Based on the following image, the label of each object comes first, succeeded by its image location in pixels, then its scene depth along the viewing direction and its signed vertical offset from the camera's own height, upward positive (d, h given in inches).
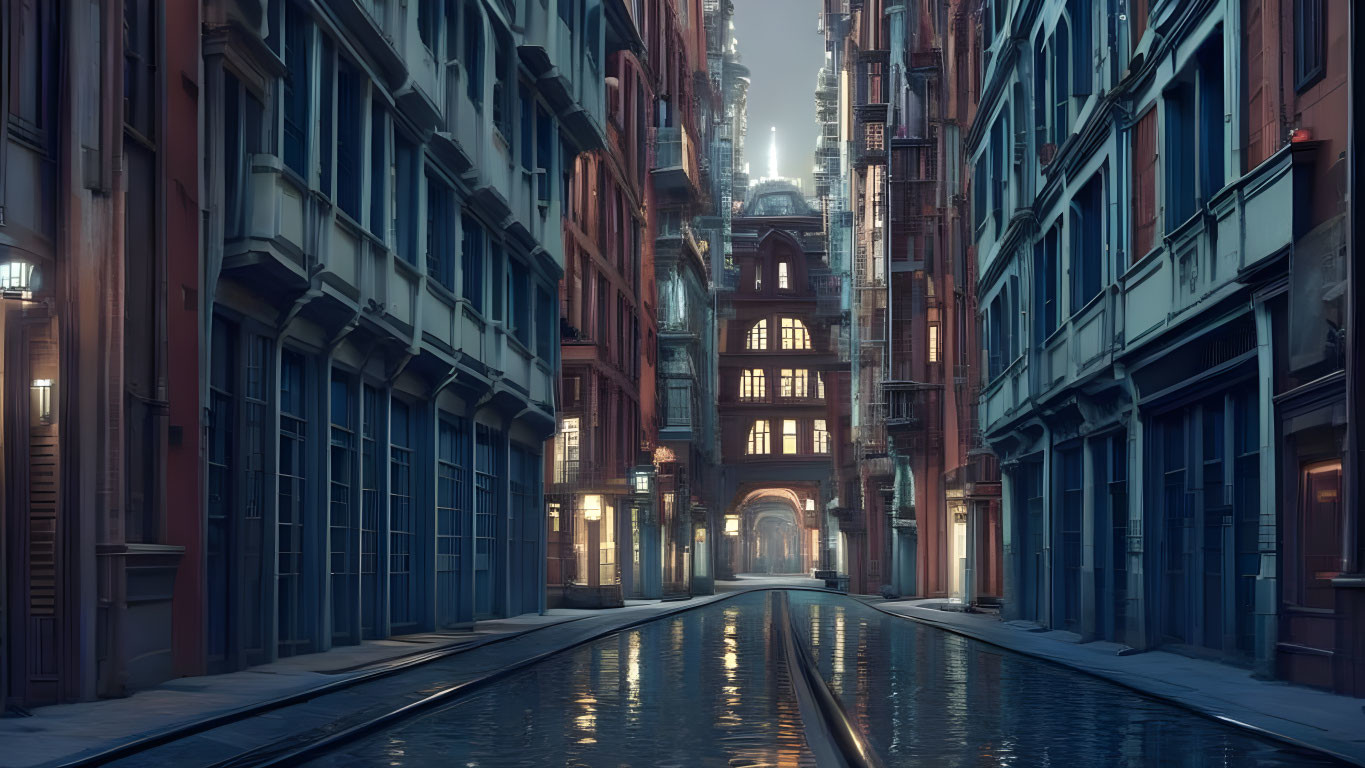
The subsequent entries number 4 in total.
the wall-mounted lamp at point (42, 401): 577.9 +24.8
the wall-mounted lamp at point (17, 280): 549.0 +62.8
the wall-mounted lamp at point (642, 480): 2155.8 -11.1
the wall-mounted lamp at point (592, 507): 1911.9 -40.0
